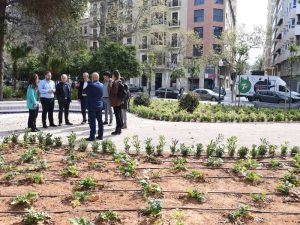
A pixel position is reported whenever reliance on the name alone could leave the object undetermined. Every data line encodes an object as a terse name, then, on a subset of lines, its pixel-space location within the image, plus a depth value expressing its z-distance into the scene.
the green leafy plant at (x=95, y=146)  7.71
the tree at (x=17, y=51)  27.48
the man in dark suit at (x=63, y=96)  12.56
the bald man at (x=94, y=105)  9.56
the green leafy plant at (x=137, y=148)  7.76
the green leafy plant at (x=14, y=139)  8.56
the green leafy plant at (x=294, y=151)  7.96
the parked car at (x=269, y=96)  32.58
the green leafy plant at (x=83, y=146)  7.95
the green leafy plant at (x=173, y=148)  7.74
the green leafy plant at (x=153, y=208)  4.36
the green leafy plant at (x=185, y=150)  7.66
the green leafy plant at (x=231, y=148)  7.68
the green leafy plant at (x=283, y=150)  7.96
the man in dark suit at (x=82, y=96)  12.84
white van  37.84
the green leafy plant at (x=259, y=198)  5.04
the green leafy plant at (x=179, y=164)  6.53
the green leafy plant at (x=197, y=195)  5.03
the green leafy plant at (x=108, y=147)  7.77
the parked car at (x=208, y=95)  38.16
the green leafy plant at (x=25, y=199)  4.70
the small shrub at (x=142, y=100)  19.86
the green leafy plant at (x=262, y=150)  7.75
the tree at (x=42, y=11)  20.06
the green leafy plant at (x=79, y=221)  3.86
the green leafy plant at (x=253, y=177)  5.96
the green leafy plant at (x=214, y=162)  6.90
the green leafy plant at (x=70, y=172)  6.05
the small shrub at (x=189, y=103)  17.44
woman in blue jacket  10.77
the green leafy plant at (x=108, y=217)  4.25
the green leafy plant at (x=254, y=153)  7.69
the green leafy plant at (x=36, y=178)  5.66
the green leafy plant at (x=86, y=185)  5.43
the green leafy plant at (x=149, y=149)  7.67
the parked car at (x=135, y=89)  49.16
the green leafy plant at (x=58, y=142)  8.39
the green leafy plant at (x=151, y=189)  5.18
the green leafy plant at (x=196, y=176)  5.98
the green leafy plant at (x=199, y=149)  7.67
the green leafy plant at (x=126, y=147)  7.88
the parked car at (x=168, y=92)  41.00
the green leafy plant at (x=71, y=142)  8.00
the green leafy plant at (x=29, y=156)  6.85
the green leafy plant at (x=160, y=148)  7.72
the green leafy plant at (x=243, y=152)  7.64
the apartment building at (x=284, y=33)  46.68
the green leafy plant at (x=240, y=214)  4.39
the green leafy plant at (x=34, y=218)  4.14
